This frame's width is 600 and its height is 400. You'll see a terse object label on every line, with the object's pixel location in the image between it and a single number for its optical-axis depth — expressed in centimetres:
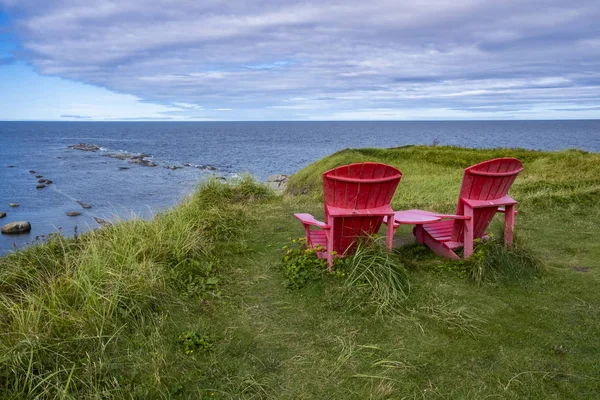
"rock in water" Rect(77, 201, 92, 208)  2120
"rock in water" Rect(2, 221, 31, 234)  1537
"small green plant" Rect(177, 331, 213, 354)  348
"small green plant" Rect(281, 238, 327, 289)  469
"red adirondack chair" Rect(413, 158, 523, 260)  483
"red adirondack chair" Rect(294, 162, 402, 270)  455
